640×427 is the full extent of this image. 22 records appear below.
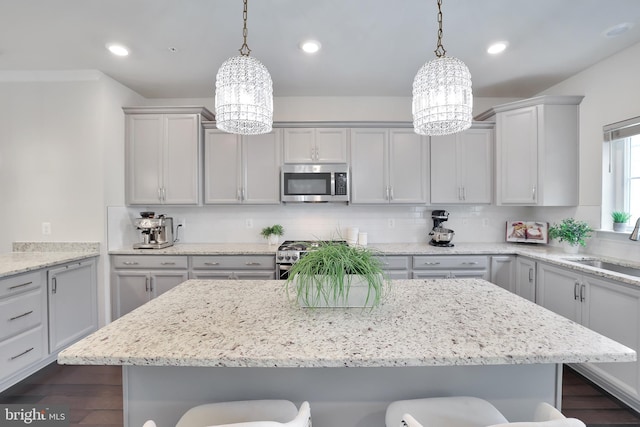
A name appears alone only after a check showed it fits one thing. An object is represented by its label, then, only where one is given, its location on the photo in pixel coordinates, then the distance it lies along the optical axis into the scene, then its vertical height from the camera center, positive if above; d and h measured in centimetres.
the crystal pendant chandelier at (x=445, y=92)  133 +54
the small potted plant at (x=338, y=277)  116 -27
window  251 +32
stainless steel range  291 -49
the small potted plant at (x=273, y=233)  342 -28
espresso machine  307 -23
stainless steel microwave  323 +28
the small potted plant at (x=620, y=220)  251 -10
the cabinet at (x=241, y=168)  326 +46
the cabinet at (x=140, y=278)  297 -69
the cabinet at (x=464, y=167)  327 +46
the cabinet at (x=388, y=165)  329 +49
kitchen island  86 -43
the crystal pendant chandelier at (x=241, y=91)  134 +54
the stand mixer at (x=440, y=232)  327 -26
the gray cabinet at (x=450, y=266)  300 -59
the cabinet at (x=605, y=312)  188 -75
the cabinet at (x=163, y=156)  319 +58
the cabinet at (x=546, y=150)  291 +59
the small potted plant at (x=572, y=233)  268 -23
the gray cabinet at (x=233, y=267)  299 -59
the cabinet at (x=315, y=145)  327 +71
